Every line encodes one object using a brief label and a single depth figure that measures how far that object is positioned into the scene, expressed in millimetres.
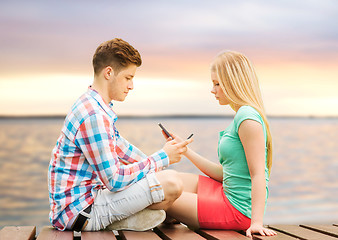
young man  2707
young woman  2965
